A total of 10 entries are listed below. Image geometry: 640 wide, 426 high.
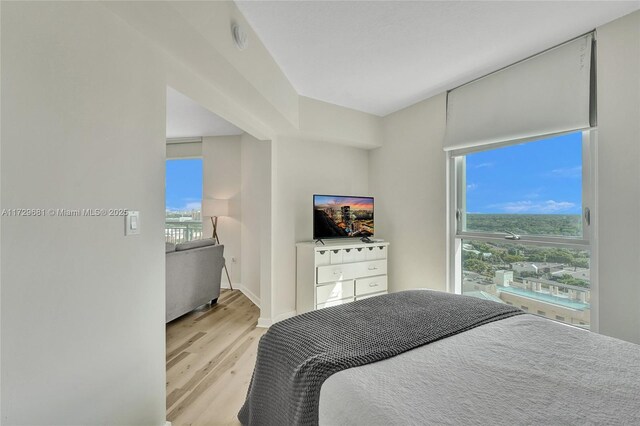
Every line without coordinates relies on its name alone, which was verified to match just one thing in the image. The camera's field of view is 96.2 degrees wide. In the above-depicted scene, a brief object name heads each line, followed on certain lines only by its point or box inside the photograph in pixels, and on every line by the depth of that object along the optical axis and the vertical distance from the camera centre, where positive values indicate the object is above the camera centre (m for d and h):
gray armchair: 3.13 -0.71
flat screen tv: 3.33 -0.01
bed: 0.85 -0.57
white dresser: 3.12 -0.65
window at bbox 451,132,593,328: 2.19 -0.09
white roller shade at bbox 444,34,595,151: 2.10 +0.97
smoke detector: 1.71 +1.09
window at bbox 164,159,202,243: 5.20 +0.28
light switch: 1.34 -0.04
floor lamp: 4.52 +0.12
